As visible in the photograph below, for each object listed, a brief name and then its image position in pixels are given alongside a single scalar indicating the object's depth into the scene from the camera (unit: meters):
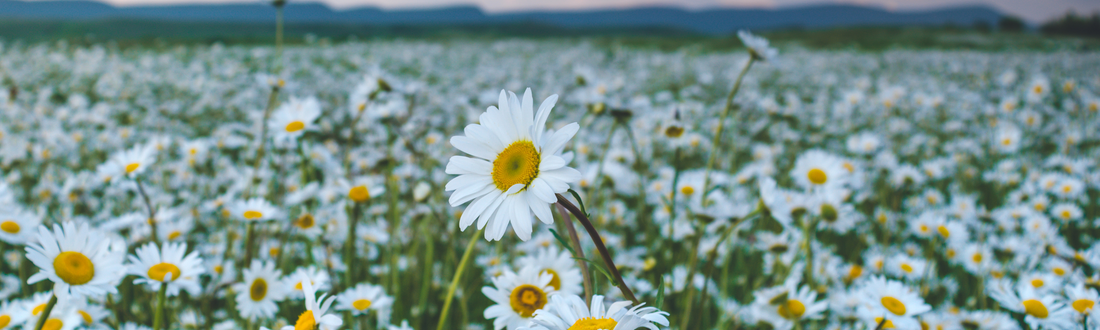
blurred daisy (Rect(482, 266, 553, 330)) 0.54
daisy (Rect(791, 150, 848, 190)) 0.76
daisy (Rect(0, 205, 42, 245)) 0.61
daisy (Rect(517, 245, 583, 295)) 0.59
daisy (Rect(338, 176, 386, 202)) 0.74
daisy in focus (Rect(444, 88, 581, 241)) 0.44
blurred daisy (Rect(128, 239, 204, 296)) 0.57
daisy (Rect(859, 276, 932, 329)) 0.58
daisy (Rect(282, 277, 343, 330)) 0.46
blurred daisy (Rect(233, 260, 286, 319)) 0.64
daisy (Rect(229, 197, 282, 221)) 0.69
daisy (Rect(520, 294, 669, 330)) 0.43
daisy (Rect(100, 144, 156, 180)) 0.70
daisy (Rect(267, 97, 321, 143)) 0.72
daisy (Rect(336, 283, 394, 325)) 0.62
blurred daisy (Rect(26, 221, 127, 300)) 0.51
